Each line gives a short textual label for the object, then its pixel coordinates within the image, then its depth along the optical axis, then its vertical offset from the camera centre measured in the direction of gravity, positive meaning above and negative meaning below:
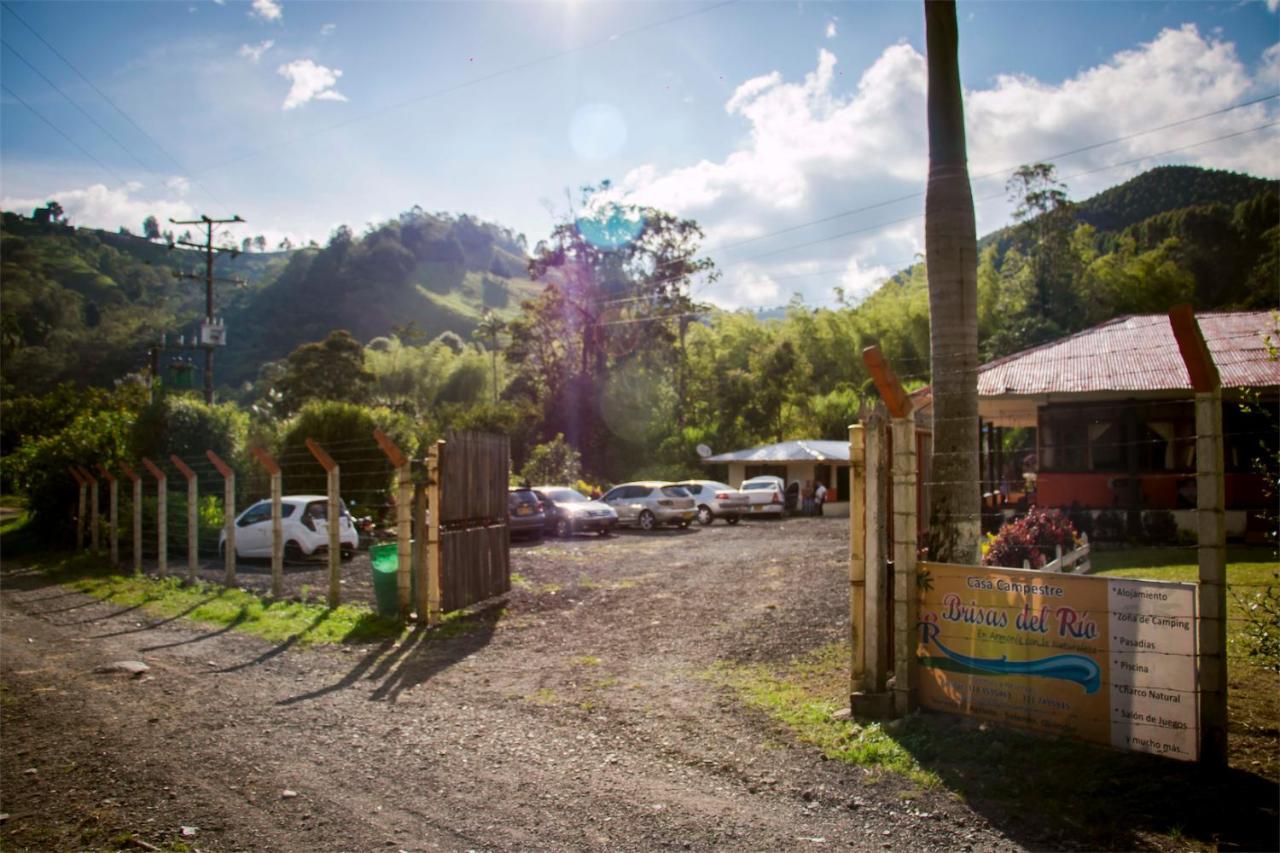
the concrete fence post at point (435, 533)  10.52 -1.24
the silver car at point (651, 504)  27.38 -2.33
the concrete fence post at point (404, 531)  10.51 -1.22
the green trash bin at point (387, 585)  10.82 -1.91
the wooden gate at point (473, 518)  10.83 -1.15
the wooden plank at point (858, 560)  6.43 -0.97
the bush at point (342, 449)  24.38 -0.56
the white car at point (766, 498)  31.28 -2.41
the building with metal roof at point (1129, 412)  16.22 +0.39
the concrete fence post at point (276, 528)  12.00 -1.39
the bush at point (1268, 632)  5.42 -1.26
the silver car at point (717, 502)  30.70 -2.53
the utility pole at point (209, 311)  35.72 +5.06
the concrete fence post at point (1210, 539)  4.72 -0.60
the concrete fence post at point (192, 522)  14.48 -1.55
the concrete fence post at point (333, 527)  11.11 -1.26
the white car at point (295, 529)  17.98 -2.08
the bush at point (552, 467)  37.62 -1.60
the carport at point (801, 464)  36.75 -1.51
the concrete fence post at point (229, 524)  13.23 -1.48
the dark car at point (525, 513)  22.86 -2.17
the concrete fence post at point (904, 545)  6.19 -0.81
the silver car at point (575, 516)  24.00 -2.38
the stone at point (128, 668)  8.31 -2.29
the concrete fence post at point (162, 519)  15.83 -1.63
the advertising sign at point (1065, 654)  4.94 -1.38
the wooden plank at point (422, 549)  10.43 -1.42
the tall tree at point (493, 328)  58.34 +6.85
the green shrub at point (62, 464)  22.58 -0.89
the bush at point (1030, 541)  10.27 -1.33
